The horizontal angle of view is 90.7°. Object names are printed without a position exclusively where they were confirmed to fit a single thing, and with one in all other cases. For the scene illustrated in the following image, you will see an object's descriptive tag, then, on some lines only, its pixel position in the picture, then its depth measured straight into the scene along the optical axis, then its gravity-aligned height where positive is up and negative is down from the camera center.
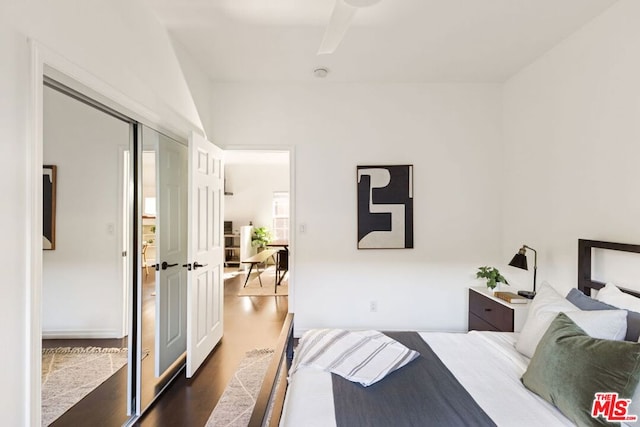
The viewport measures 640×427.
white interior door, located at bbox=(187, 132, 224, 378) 2.46 -0.33
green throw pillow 1.11 -0.59
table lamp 2.56 -0.41
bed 1.14 -0.75
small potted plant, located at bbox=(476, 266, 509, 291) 2.81 -0.57
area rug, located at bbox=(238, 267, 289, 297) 5.14 -1.31
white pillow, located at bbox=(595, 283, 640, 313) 1.61 -0.46
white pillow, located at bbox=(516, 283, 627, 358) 1.40 -0.51
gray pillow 1.44 -0.49
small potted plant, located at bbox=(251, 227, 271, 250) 7.67 -0.62
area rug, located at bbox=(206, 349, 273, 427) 2.03 -1.33
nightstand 2.43 -0.84
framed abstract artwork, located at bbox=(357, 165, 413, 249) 3.26 +0.07
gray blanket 1.14 -0.75
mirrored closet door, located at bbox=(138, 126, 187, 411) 2.31 -0.39
